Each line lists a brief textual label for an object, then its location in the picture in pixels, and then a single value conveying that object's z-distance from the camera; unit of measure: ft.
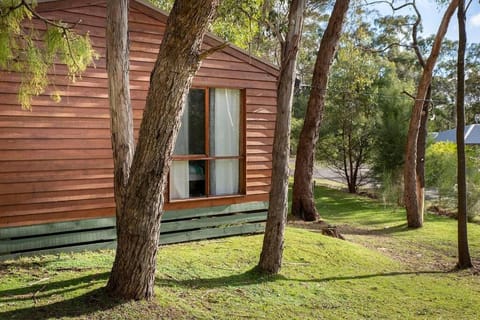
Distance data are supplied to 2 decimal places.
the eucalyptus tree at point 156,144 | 12.69
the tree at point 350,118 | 56.54
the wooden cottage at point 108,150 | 19.11
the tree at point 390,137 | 51.39
